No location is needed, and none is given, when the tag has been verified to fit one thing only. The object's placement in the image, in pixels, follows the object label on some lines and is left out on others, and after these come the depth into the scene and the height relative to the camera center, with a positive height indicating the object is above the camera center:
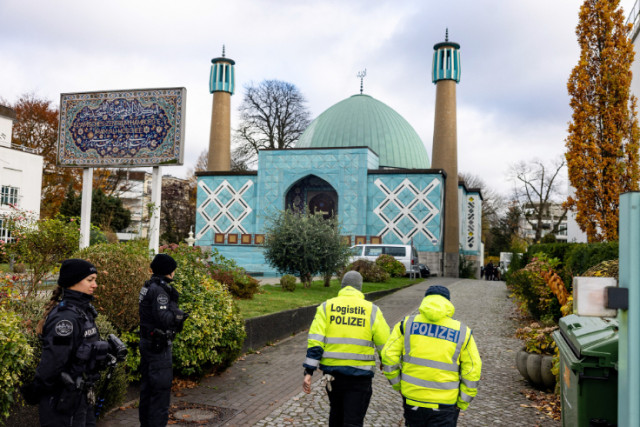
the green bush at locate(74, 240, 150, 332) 6.50 -0.67
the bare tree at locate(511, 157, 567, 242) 45.60 +4.71
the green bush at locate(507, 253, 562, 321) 11.38 -1.12
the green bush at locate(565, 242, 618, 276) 9.35 -0.20
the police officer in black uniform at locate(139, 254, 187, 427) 5.03 -1.09
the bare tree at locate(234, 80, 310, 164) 47.78 +10.56
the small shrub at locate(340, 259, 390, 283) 21.22 -1.32
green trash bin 3.87 -1.01
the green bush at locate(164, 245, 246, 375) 6.90 -1.28
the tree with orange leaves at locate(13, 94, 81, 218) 37.56 +7.00
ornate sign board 11.30 +2.26
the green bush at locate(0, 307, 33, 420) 4.22 -1.04
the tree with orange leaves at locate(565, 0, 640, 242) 17.16 +4.04
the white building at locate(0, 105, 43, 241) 31.33 +3.26
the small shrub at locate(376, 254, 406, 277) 24.98 -1.25
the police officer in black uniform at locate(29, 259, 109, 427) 3.55 -0.86
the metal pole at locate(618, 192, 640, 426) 2.37 -0.34
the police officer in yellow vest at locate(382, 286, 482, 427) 3.86 -0.94
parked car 31.08 -1.85
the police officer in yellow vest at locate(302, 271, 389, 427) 4.46 -0.97
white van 26.66 -0.69
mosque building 34.97 +3.37
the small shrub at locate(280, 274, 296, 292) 16.12 -1.45
